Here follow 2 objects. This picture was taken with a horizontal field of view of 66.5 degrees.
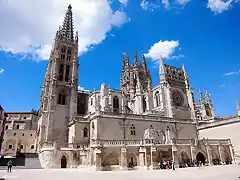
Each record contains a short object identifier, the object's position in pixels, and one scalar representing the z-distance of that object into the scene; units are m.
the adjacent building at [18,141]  42.56
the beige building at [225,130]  28.69
